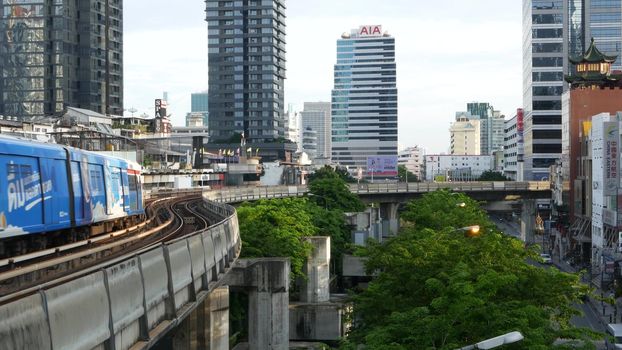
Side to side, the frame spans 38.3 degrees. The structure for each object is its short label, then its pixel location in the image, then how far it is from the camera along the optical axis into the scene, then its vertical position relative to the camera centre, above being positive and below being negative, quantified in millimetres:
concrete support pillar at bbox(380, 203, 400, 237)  113812 -6482
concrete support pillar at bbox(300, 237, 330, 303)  56000 -6884
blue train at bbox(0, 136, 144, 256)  23703 -860
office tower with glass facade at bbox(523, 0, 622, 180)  154625 +19728
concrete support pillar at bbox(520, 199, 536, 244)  117000 -7211
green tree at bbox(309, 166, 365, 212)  95375 -3235
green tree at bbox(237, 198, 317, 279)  48969 -3951
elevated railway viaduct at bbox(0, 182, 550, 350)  10516 -2224
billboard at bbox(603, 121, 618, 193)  84750 +812
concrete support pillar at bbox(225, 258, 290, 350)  36500 -5380
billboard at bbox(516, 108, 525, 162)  174888 +6657
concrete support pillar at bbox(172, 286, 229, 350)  30344 -5567
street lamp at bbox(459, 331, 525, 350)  17016 -3412
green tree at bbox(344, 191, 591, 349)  23969 -4157
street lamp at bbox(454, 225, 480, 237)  38338 -2823
